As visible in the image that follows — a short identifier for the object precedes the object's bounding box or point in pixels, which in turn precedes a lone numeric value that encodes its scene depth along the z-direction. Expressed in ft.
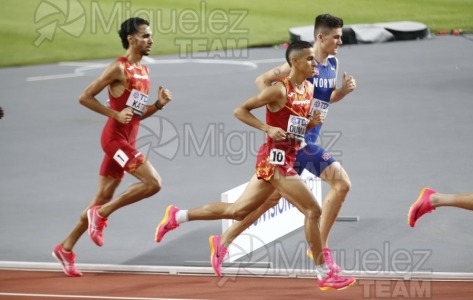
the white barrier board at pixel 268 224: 63.72
